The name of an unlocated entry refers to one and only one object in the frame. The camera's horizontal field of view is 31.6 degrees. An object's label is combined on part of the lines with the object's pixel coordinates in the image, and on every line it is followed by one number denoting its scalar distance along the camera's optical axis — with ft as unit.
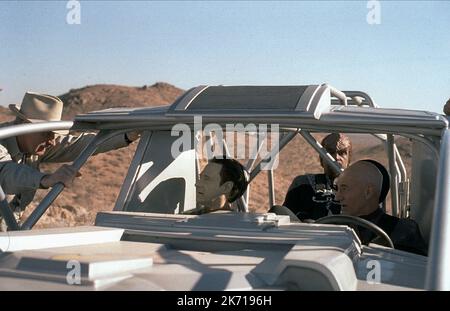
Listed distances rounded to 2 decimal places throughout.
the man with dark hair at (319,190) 18.28
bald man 14.02
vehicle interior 9.22
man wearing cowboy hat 13.89
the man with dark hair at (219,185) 13.91
